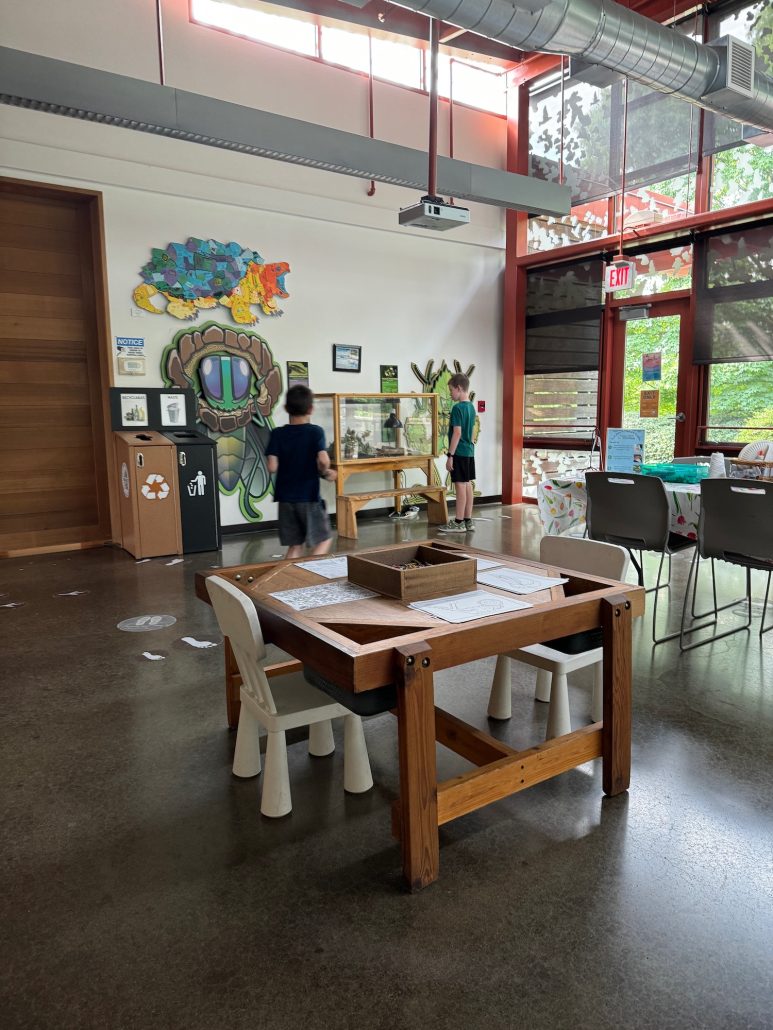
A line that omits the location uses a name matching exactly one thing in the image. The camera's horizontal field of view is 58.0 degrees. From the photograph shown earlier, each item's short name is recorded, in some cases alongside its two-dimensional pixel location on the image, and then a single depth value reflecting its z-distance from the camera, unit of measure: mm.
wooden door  6156
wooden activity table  1765
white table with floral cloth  3975
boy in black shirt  4293
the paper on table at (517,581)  2283
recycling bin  5930
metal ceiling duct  4109
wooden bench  6984
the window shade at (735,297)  6500
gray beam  4277
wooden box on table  2182
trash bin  6176
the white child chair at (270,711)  2094
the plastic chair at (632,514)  3945
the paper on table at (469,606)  1992
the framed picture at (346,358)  7711
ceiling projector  4770
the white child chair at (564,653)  2504
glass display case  7309
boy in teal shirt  6961
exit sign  6273
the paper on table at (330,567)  2531
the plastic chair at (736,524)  3494
